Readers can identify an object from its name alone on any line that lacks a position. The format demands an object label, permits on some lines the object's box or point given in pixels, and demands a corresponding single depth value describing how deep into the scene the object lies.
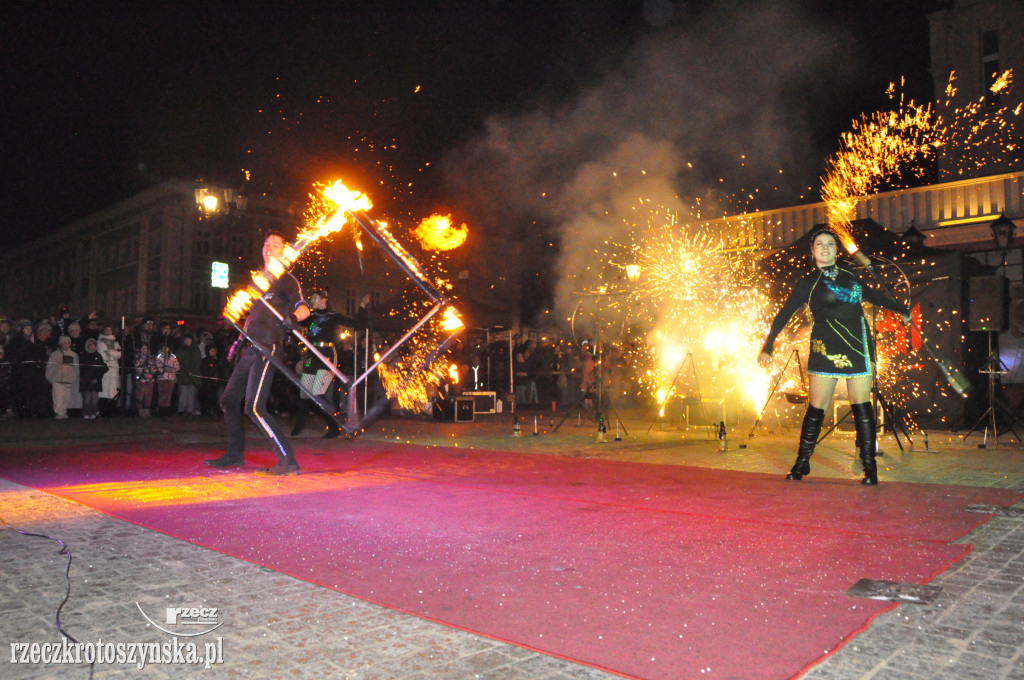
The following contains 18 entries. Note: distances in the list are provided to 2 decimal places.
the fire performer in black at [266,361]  6.51
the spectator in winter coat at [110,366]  13.59
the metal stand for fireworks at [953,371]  11.34
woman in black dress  5.82
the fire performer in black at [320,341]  9.08
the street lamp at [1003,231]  11.62
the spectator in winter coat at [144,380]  13.88
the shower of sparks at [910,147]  16.03
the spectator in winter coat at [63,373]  12.55
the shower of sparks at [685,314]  13.34
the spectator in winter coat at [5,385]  12.41
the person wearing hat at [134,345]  14.24
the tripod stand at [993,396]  9.48
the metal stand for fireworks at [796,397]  9.46
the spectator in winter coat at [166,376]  14.14
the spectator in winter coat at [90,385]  12.75
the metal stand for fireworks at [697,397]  12.16
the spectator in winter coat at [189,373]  14.45
